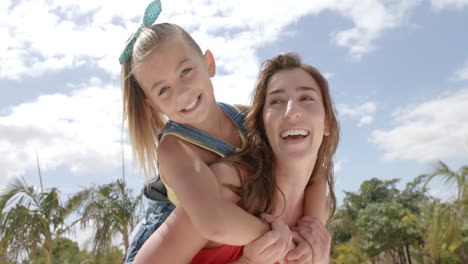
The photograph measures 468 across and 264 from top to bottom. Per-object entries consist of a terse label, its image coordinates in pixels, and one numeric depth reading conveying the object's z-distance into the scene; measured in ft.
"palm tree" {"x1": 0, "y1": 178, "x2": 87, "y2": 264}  36.35
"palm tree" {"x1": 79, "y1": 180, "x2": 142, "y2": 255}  38.47
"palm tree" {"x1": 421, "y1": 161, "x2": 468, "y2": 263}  40.47
